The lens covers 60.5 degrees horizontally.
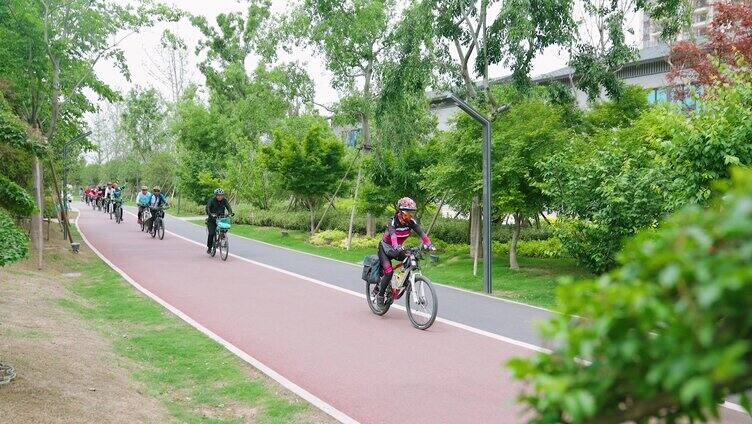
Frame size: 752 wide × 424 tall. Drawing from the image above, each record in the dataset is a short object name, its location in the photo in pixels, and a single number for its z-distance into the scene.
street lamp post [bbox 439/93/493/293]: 13.03
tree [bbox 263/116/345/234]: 26.34
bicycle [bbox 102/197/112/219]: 40.31
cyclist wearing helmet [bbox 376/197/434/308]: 9.60
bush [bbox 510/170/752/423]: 1.33
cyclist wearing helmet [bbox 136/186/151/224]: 25.66
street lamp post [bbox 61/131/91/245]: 19.94
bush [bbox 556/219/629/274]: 12.34
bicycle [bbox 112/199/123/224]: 33.91
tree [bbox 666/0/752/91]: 16.83
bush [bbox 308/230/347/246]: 24.57
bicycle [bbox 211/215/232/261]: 17.91
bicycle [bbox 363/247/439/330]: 9.18
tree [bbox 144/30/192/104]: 48.78
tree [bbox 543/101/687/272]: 11.70
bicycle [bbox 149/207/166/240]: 24.30
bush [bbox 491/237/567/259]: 19.48
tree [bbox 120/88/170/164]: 65.75
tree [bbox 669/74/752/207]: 8.70
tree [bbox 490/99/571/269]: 15.25
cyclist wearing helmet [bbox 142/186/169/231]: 24.27
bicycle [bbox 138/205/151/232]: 26.28
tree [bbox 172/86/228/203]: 45.50
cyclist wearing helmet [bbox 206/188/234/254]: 17.88
